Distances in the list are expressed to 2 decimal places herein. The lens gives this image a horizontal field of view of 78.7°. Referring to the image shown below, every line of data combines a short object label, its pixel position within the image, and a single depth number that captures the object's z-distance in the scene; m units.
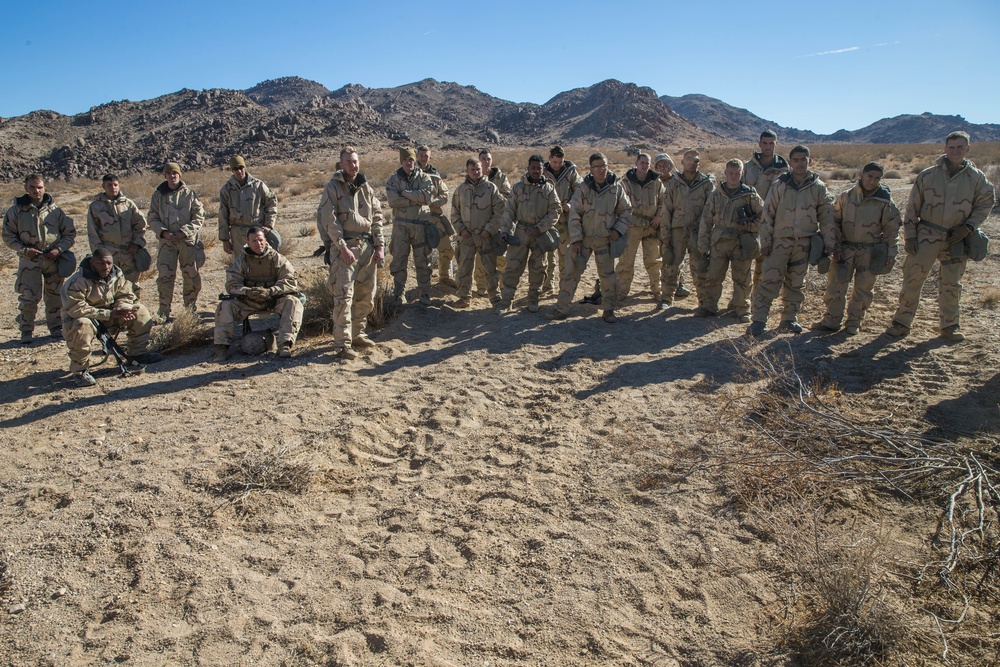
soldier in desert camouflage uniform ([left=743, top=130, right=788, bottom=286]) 7.96
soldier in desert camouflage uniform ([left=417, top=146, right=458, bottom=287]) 8.46
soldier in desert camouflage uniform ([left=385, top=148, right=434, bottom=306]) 7.78
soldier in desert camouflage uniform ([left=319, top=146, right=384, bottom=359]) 6.31
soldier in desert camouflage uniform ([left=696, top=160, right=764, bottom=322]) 7.34
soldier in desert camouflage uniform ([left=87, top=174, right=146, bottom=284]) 7.13
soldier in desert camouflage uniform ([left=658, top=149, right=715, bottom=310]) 7.93
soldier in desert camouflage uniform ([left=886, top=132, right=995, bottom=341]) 6.23
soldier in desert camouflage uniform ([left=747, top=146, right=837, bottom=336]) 6.69
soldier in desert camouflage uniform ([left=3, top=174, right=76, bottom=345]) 7.11
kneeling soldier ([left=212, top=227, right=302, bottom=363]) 6.30
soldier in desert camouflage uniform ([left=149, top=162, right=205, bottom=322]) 7.55
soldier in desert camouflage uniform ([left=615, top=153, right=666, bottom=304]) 8.20
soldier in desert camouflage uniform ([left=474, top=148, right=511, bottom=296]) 8.59
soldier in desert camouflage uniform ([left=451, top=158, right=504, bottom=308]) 7.97
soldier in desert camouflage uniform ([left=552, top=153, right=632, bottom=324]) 7.45
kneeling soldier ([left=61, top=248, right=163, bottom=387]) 5.70
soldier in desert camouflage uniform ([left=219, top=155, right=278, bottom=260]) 7.54
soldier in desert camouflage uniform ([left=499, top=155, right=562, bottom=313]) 7.73
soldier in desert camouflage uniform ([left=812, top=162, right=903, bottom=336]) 6.59
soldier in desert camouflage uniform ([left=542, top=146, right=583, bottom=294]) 8.15
